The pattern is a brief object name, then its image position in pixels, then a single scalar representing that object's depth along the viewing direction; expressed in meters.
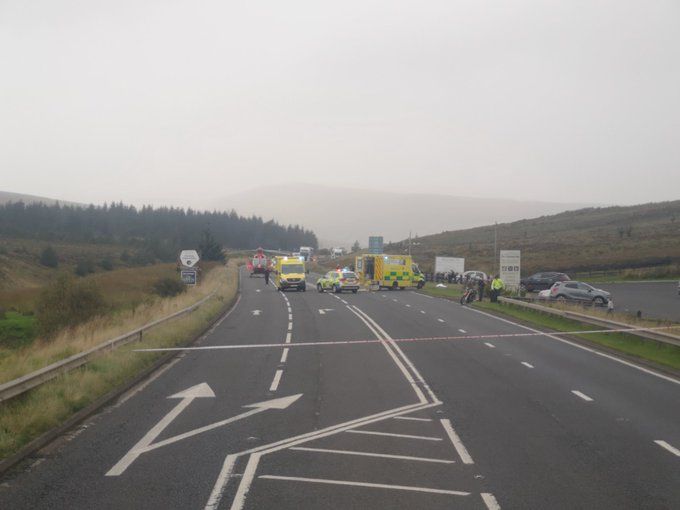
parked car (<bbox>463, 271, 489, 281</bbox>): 66.95
